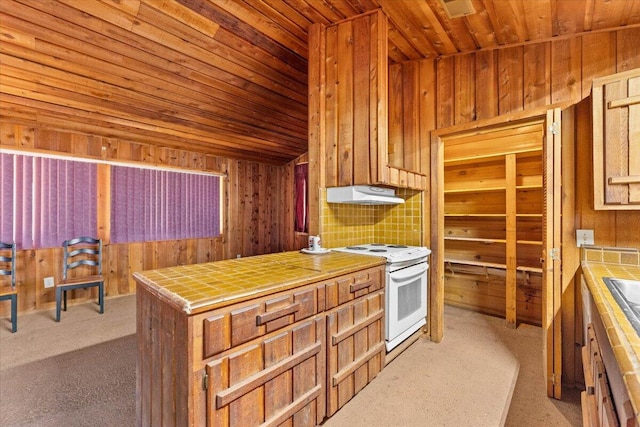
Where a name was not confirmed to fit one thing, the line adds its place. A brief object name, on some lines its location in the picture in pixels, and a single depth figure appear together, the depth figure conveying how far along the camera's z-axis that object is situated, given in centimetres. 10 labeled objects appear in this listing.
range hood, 240
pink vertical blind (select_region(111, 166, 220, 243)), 417
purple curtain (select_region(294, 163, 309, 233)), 583
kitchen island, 115
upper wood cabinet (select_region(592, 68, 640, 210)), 159
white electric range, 229
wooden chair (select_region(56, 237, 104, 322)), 331
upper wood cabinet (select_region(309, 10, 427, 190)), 233
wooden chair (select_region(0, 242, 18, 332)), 291
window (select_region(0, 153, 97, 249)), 338
